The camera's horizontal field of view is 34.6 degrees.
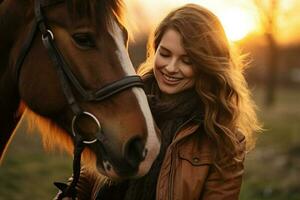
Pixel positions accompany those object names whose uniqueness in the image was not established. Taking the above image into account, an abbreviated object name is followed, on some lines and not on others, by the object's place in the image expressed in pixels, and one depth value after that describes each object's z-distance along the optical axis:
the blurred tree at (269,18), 23.83
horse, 2.29
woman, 2.53
